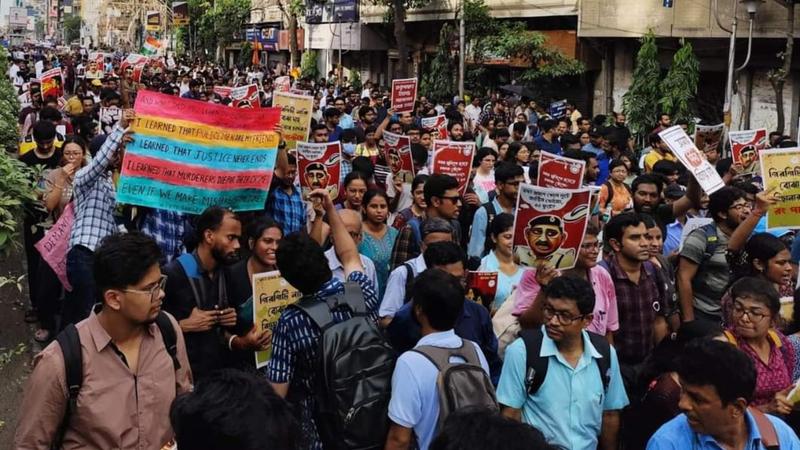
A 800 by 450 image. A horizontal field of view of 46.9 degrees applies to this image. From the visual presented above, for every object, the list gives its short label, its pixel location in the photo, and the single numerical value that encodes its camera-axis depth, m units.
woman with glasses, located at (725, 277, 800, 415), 4.15
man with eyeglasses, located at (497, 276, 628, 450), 3.81
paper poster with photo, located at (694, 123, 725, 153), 9.12
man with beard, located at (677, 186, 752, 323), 5.73
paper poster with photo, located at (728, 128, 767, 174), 9.09
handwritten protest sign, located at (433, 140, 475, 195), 8.25
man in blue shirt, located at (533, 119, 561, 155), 13.04
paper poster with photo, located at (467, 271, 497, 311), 5.20
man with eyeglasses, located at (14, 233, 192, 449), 3.07
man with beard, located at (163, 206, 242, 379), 4.54
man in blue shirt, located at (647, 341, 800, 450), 3.04
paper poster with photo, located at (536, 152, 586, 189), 6.74
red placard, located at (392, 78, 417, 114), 14.03
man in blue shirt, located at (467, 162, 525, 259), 6.82
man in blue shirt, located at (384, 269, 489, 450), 3.57
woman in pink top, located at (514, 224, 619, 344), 4.60
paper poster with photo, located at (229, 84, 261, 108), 11.31
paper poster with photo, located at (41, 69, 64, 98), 13.68
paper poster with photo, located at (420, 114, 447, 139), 12.01
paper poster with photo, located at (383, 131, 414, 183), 8.95
